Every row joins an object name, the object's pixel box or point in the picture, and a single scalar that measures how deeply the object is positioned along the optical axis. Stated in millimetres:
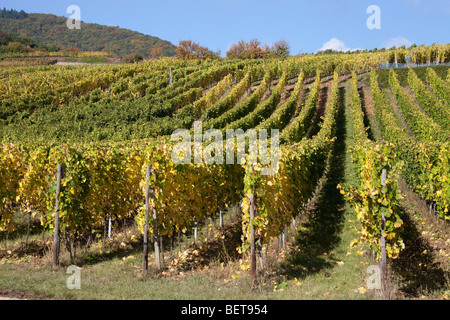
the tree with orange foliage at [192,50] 87000
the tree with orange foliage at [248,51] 91938
